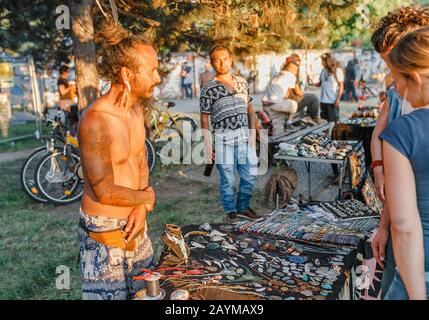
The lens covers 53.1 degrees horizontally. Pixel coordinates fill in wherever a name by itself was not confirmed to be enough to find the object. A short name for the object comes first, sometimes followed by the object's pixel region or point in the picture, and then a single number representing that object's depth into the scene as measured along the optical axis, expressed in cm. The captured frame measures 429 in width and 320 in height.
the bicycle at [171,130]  847
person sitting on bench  825
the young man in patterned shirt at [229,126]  479
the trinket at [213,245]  281
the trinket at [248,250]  277
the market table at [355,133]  698
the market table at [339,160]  517
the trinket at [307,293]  216
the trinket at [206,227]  313
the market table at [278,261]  222
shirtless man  226
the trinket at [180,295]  203
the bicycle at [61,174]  629
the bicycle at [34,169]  636
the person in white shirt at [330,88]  966
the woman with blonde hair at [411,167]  155
